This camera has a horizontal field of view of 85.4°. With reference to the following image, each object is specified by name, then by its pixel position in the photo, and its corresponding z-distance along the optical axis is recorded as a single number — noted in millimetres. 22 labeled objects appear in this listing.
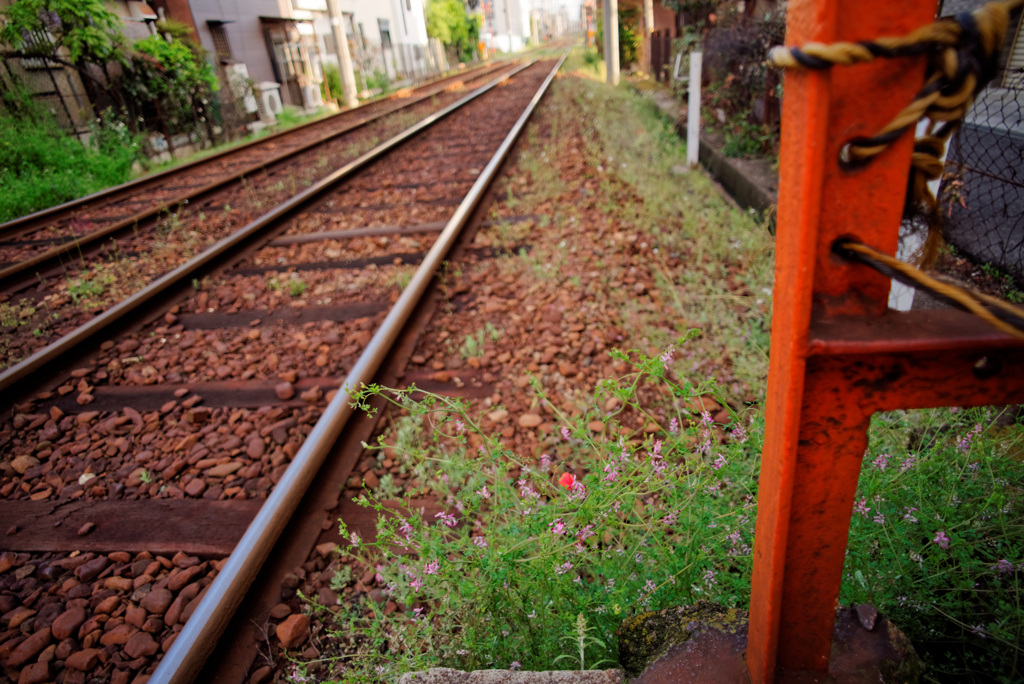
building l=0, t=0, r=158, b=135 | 9977
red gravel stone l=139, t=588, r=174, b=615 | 1874
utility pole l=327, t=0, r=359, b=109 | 17594
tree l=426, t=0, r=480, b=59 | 40219
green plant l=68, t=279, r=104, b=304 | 4313
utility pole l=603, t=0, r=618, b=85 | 15445
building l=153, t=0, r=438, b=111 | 16500
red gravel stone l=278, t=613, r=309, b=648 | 1765
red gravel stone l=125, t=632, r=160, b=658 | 1751
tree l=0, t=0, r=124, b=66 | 9719
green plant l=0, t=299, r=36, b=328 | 3941
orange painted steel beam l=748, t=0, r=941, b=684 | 693
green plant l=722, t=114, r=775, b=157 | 5941
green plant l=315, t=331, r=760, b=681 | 1449
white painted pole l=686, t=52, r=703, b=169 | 6441
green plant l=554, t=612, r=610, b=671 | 1208
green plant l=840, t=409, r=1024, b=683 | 1322
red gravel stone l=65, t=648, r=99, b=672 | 1731
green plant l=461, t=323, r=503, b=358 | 3211
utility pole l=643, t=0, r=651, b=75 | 15821
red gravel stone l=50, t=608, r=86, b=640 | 1834
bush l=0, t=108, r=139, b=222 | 7164
